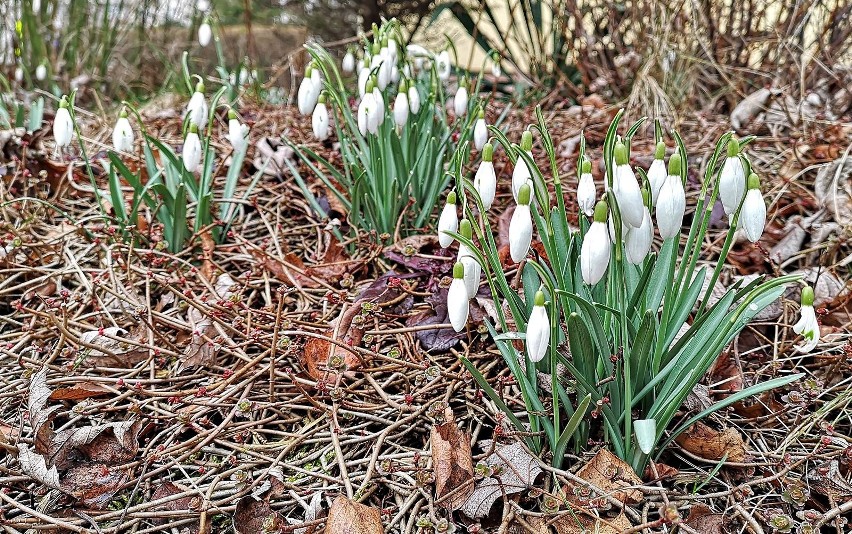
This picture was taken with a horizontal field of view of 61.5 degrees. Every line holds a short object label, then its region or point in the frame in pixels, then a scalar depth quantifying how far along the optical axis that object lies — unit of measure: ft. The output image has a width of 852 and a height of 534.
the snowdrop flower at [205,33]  1.82
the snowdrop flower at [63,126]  1.30
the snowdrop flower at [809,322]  0.73
